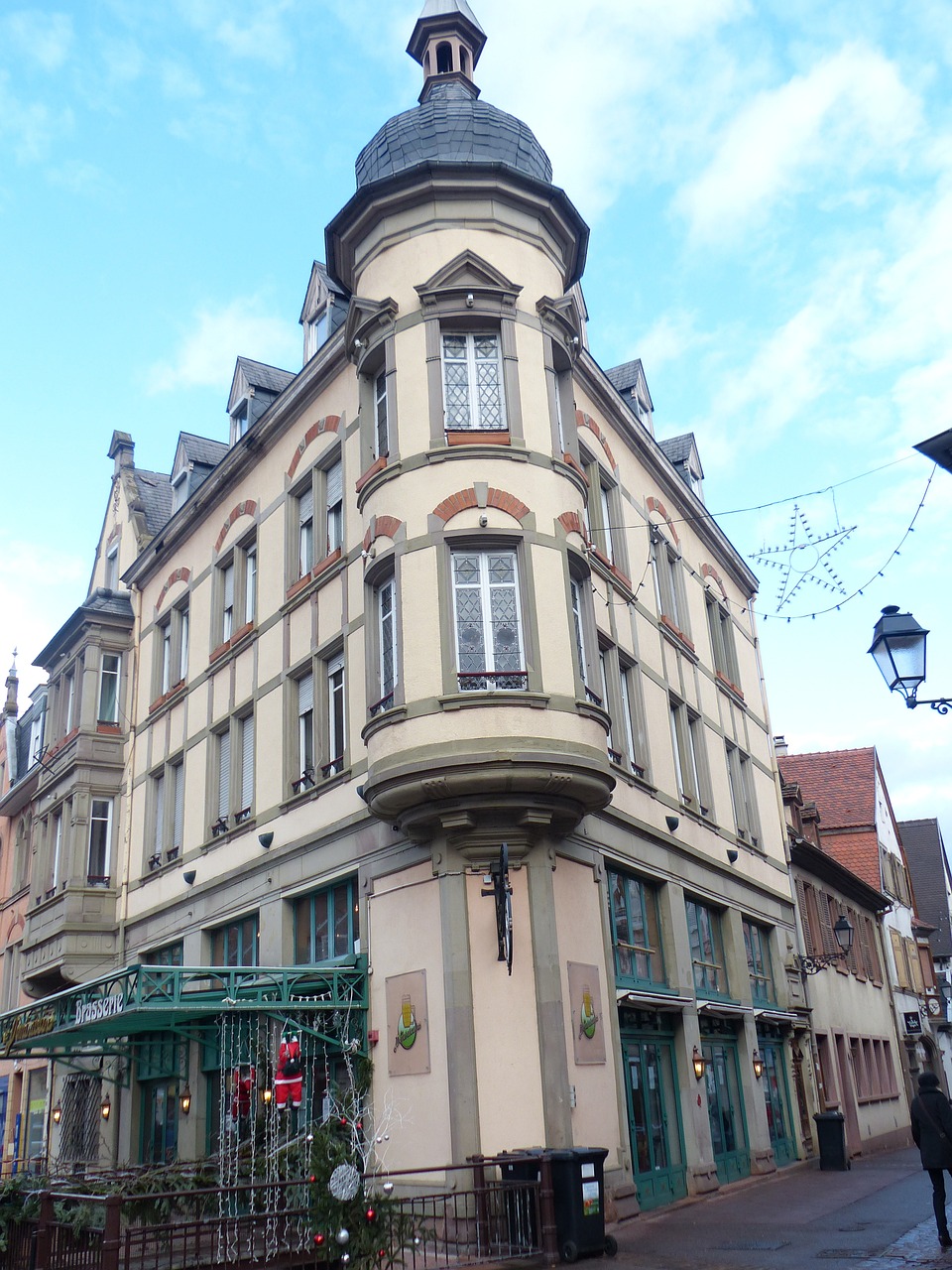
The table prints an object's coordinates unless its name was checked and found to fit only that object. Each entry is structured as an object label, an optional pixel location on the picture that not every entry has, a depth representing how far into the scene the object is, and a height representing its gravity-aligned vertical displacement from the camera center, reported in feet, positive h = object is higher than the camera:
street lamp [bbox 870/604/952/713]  34.78 +11.18
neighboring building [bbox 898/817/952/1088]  191.83 +27.62
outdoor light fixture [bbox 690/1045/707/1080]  63.67 +0.39
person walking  38.34 -2.34
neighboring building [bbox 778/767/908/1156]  91.09 +4.12
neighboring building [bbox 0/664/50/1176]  91.81 +18.34
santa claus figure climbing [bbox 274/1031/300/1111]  49.62 +0.78
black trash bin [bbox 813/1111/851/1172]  75.61 -4.74
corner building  50.08 +18.01
